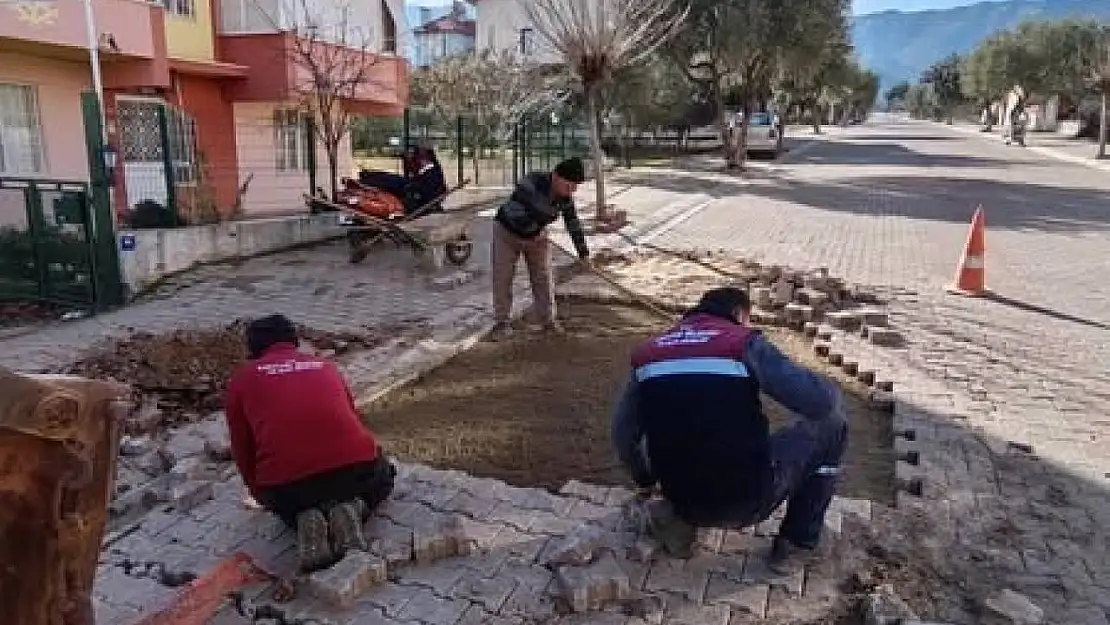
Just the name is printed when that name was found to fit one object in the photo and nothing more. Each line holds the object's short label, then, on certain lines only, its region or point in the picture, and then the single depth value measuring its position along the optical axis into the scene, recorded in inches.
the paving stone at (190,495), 160.4
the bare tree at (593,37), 536.4
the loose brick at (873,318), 300.5
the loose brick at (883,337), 285.4
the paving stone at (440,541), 136.1
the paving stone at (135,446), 191.5
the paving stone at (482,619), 122.0
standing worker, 263.1
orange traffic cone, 362.9
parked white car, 1398.9
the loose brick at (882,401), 223.3
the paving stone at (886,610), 118.1
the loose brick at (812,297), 323.6
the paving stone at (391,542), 134.3
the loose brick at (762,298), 329.4
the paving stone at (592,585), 122.5
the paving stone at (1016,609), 127.2
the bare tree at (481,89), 869.8
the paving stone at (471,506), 152.3
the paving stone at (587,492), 157.6
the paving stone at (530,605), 123.1
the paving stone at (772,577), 129.0
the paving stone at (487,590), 126.1
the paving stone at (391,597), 125.0
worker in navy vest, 119.7
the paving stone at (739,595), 123.8
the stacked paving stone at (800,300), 300.7
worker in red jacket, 133.1
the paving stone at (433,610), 122.7
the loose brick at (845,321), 301.1
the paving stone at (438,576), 130.9
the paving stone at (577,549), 130.8
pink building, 439.5
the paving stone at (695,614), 120.6
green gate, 336.5
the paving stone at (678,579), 127.5
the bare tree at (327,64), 532.4
